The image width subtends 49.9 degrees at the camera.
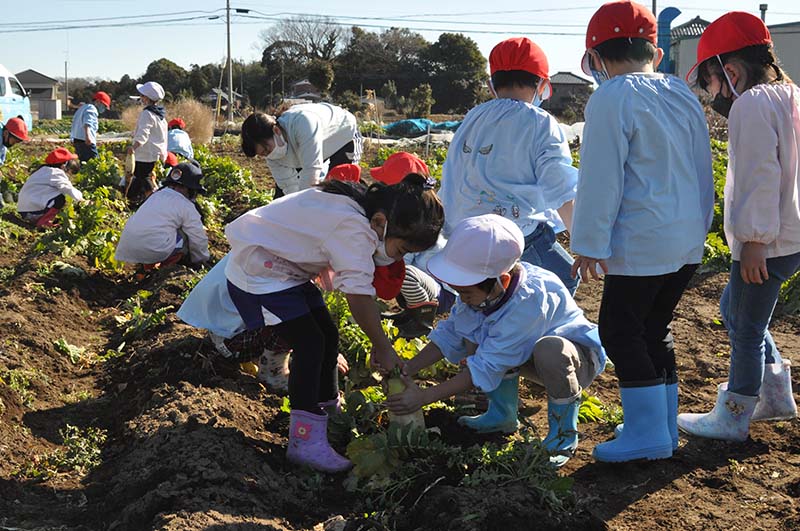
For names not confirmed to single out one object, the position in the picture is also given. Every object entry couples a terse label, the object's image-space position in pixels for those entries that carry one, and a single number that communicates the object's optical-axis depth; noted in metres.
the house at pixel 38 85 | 72.39
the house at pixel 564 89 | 53.09
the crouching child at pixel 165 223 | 6.93
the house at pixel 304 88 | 38.78
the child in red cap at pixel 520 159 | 4.32
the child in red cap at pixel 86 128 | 14.19
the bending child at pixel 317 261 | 3.34
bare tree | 56.34
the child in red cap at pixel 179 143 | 14.30
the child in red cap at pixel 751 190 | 3.46
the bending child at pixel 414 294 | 5.45
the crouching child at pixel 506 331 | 3.32
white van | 23.63
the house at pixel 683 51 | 46.58
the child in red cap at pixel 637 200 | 3.35
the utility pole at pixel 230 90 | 39.65
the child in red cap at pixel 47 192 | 9.70
